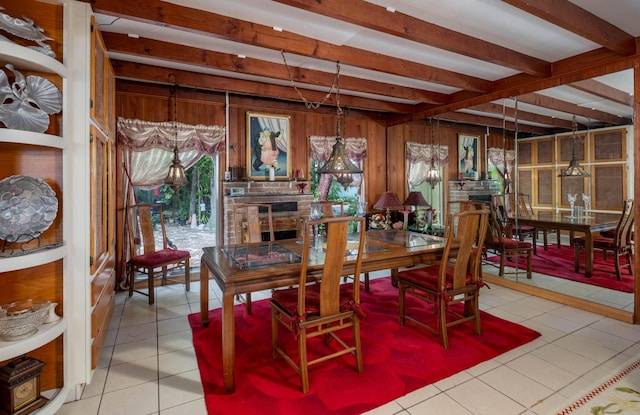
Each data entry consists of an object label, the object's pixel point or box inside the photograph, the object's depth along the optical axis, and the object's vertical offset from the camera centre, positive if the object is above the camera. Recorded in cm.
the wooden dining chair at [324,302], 205 -68
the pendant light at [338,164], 298 +36
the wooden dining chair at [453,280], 259 -65
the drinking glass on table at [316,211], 388 -9
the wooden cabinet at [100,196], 221 +8
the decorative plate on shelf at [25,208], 166 -1
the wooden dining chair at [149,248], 363 -54
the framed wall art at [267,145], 489 +90
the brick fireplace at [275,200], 460 +6
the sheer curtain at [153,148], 419 +77
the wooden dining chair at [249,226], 355 -25
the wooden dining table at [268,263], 204 -43
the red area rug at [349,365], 194 -115
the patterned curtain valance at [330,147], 541 +96
